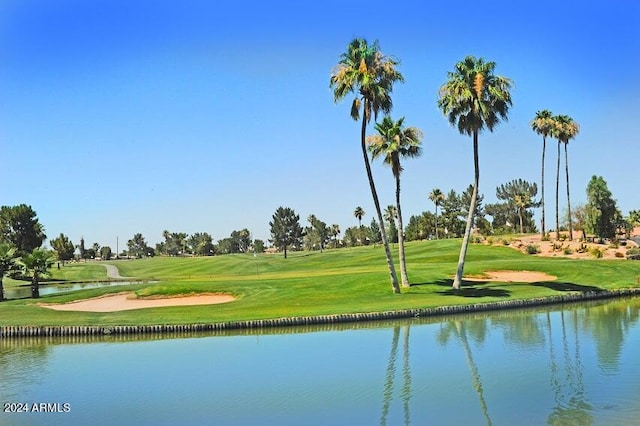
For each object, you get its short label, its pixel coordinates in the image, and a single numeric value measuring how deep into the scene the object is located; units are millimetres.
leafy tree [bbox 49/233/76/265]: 155500
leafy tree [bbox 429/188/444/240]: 129375
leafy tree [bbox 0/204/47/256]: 119438
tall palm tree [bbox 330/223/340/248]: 183250
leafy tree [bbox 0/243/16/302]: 50531
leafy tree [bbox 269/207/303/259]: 125562
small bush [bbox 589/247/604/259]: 68125
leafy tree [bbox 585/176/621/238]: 89812
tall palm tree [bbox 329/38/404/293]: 42656
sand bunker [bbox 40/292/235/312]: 43844
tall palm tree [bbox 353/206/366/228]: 159875
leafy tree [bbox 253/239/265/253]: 176450
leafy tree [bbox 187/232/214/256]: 192512
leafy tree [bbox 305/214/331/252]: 168125
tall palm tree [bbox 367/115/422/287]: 45156
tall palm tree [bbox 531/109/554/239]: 86062
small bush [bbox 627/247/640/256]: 68406
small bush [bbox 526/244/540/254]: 76188
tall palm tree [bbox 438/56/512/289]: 44031
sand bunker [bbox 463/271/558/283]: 51875
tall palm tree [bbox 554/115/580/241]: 85750
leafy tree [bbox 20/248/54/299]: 52531
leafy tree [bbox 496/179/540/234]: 142050
